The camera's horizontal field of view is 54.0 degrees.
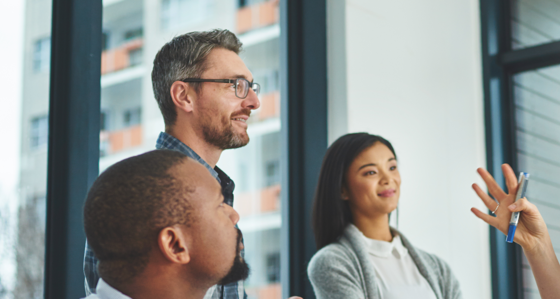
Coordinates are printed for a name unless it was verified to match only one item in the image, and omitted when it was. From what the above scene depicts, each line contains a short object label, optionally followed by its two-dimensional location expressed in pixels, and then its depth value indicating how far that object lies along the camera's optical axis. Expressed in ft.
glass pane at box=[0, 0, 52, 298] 4.61
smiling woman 5.82
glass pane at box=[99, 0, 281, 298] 5.42
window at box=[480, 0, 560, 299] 9.07
